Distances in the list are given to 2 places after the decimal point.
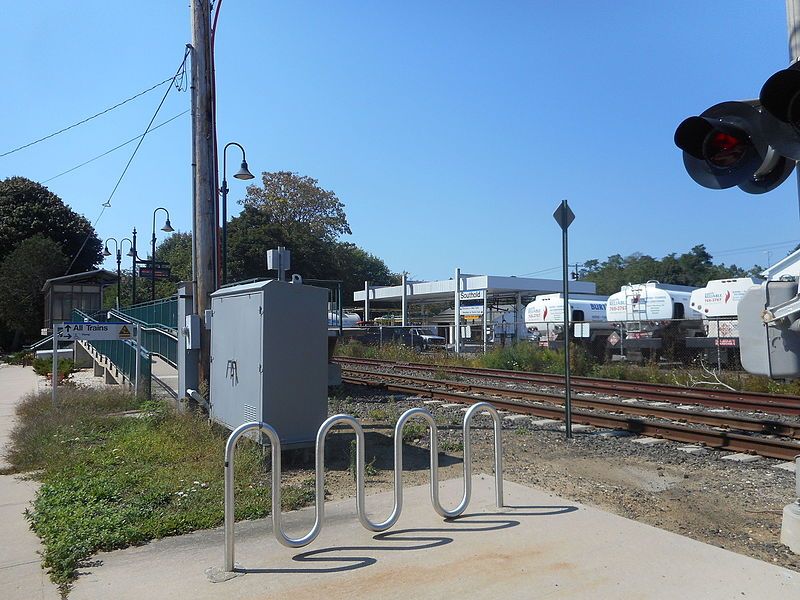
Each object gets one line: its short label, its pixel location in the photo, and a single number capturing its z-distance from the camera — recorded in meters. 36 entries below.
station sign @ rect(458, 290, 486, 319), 40.88
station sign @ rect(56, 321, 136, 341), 13.48
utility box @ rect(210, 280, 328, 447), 7.98
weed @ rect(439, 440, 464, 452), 9.52
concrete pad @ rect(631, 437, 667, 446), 10.46
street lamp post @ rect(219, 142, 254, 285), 17.28
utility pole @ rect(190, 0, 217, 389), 11.49
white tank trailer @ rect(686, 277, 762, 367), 24.06
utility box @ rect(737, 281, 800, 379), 5.29
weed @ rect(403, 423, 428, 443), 10.45
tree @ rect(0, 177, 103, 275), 56.22
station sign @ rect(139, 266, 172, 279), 28.20
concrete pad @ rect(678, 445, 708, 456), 9.80
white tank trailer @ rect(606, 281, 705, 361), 27.47
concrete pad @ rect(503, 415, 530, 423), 12.76
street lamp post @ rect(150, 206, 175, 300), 28.54
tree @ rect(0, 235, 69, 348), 47.39
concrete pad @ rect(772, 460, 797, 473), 8.70
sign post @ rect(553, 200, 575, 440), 10.61
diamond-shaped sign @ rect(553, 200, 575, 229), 10.64
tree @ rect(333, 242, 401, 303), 62.84
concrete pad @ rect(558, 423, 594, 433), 11.69
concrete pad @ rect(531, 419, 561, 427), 12.22
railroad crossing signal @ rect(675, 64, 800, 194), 5.39
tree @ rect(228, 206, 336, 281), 53.28
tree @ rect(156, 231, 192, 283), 55.53
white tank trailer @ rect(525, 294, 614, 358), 32.34
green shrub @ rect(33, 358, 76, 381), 20.72
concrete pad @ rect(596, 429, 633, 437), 11.25
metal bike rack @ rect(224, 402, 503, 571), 4.88
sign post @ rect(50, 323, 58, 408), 13.48
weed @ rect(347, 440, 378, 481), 8.12
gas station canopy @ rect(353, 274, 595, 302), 43.16
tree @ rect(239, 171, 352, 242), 62.41
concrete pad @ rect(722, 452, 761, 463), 9.23
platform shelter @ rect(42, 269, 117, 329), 34.31
